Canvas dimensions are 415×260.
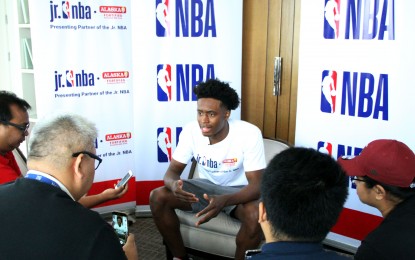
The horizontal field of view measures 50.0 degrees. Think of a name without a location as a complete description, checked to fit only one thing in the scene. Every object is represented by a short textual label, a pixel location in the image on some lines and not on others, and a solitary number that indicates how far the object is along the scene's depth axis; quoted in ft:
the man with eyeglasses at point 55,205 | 3.95
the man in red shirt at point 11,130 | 7.03
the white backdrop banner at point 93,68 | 10.46
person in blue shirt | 3.94
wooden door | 11.29
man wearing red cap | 4.88
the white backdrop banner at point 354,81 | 9.13
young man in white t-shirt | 8.83
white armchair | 8.75
